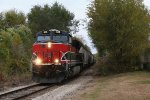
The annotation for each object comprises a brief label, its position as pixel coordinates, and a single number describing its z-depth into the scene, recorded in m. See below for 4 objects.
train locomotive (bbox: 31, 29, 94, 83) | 28.53
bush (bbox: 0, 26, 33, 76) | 37.96
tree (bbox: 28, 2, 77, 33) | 69.06
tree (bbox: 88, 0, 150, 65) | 36.56
